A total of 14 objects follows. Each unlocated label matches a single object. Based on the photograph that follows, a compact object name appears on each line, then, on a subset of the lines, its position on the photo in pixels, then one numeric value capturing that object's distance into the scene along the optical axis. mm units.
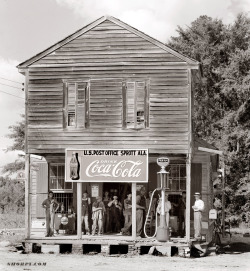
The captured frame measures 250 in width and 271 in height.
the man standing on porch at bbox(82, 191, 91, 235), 23969
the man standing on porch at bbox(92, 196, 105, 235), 23562
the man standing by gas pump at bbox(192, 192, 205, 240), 23062
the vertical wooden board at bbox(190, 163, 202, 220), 26656
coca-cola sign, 22516
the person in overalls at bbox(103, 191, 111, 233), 25297
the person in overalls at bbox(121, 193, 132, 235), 23516
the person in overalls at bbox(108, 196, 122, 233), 24859
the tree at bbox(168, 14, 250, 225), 39500
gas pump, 21812
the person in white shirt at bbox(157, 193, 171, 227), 22444
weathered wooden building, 22453
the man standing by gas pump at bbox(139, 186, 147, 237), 23644
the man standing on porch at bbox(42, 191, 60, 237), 23312
